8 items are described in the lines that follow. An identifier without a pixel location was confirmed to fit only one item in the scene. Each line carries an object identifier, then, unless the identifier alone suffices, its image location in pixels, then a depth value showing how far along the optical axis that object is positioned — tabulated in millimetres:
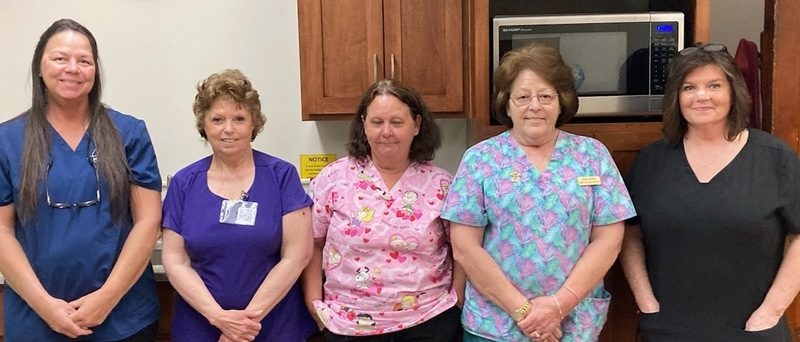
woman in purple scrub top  1795
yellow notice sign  2746
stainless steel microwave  2072
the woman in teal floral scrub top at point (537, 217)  1731
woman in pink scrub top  1849
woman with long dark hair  1687
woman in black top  1709
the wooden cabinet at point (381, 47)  2289
